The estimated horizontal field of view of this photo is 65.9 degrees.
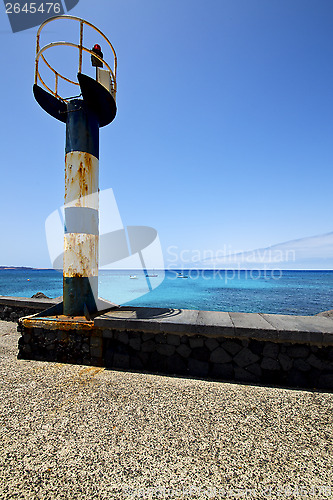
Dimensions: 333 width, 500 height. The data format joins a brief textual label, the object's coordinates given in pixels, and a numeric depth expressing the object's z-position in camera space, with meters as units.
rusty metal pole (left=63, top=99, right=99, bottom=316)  5.40
